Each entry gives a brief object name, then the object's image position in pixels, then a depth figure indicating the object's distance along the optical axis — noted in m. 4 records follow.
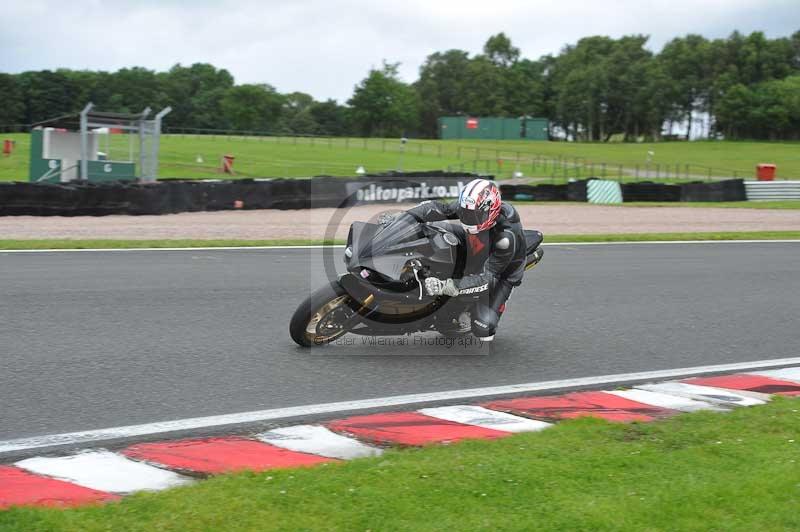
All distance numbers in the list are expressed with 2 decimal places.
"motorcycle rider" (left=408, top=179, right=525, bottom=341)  6.73
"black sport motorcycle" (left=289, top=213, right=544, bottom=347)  6.48
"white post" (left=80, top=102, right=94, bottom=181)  24.00
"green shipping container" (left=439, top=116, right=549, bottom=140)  89.88
